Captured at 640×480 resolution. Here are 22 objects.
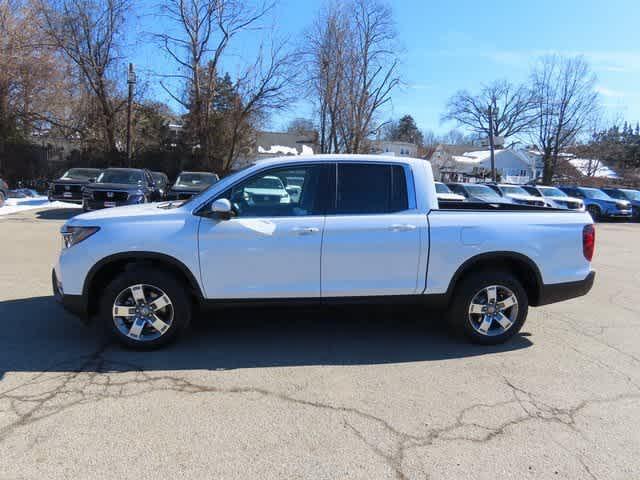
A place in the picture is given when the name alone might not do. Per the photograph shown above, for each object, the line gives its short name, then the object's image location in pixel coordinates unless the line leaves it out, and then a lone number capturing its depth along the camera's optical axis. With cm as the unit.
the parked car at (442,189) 1868
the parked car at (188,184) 1405
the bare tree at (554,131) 4347
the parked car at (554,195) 1888
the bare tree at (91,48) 2403
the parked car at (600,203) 2192
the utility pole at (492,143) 3682
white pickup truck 399
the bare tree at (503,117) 5631
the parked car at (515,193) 1745
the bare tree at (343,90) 3244
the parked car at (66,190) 1554
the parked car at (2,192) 1588
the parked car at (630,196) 2339
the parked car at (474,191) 1814
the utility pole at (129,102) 2133
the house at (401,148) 7119
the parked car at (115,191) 1277
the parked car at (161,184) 1523
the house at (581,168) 4609
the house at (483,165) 5949
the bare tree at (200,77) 2766
